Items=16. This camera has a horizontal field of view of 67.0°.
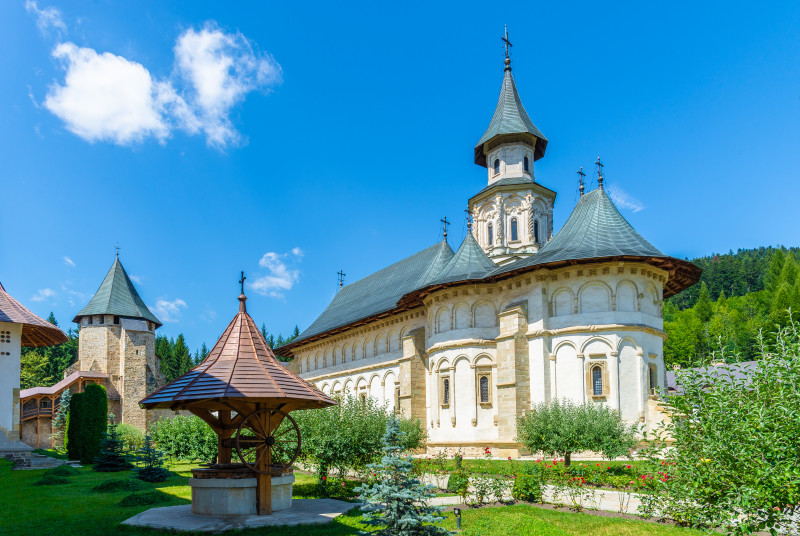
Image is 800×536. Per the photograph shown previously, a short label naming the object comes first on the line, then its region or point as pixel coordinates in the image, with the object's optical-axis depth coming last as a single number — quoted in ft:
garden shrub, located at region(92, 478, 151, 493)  50.30
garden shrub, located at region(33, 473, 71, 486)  55.49
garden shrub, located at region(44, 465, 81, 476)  61.57
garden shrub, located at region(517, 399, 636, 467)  60.92
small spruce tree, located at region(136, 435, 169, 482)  59.16
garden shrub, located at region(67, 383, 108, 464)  82.58
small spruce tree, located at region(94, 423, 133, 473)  71.00
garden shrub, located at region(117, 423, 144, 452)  105.50
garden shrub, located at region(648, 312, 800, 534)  20.51
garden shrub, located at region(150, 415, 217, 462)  82.74
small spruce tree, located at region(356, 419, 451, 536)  24.04
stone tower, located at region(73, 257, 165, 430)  143.64
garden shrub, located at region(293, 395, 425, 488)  50.39
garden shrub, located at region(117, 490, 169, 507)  42.39
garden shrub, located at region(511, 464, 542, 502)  44.37
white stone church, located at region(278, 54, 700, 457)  75.82
